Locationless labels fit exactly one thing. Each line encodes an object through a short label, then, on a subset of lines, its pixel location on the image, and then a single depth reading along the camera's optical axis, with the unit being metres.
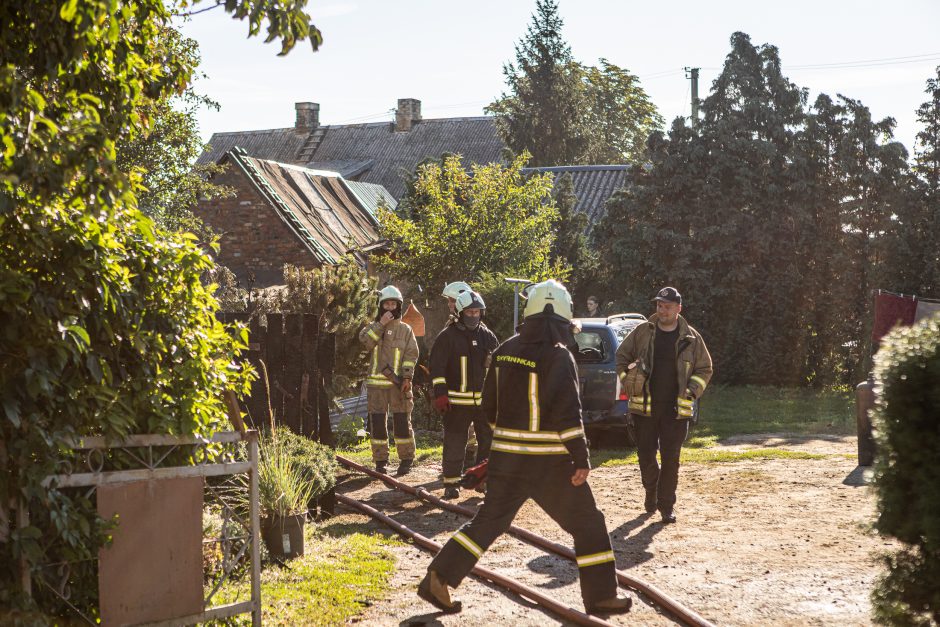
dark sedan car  15.08
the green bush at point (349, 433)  15.85
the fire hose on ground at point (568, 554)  6.64
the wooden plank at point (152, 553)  5.37
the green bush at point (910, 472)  4.77
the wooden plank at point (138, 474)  5.20
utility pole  44.81
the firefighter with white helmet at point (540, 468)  6.72
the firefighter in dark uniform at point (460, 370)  11.16
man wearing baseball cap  9.92
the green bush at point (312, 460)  9.32
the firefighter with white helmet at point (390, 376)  12.51
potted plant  8.08
